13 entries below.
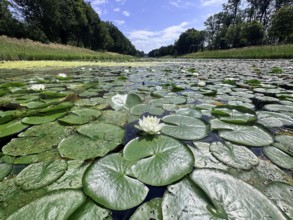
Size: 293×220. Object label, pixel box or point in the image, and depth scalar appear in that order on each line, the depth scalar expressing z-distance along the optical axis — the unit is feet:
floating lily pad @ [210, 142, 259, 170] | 3.27
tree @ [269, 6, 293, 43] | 65.57
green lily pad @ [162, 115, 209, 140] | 4.28
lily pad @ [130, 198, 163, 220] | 2.26
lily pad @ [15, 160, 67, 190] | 2.82
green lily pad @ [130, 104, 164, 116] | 5.98
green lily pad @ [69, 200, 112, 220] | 2.25
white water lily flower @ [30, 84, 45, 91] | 8.30
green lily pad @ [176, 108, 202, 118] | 5.52
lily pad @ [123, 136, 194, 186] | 2.87
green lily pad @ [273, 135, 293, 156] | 3.70
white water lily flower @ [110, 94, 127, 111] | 6.58
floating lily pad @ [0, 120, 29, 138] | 4.47
